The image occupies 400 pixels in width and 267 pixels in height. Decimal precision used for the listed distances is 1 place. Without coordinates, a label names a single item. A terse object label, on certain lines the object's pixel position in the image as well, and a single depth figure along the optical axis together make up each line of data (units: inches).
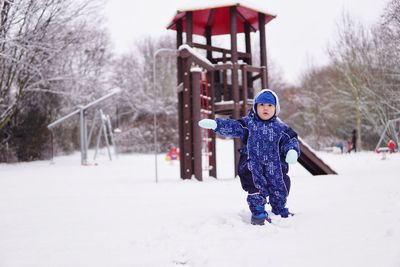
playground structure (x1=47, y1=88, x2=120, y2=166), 622.5
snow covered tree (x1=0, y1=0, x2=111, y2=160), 511.8
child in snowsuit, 149.3
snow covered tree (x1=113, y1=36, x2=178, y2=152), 971.8
